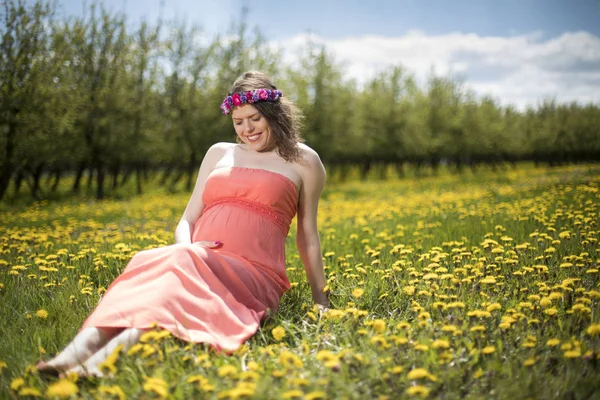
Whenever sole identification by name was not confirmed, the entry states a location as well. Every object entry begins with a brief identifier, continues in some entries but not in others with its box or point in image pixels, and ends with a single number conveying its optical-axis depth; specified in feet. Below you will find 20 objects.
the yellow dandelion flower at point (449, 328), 7.68
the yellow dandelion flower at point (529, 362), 6.81
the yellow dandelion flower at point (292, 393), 5.76
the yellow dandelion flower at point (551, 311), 8.07
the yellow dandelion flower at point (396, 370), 6.50
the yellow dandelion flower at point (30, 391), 6.36
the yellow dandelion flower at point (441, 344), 7.04
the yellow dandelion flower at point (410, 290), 9.80
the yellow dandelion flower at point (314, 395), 5.71
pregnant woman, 7.84
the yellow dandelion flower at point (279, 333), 8.40
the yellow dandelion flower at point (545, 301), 8.40
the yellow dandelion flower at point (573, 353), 6.85
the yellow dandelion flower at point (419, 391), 5.96
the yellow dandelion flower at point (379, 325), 7.88
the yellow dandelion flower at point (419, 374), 6.27
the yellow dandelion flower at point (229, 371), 6.23
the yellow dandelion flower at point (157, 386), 5.81
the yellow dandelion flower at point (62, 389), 6.09
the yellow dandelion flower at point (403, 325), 8.06
